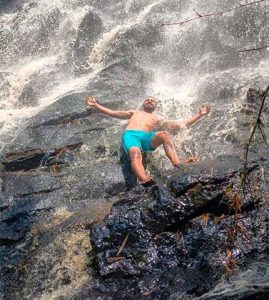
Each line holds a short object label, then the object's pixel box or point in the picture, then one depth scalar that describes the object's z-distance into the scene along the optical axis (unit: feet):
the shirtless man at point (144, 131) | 25.02
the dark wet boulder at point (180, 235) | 16.47
